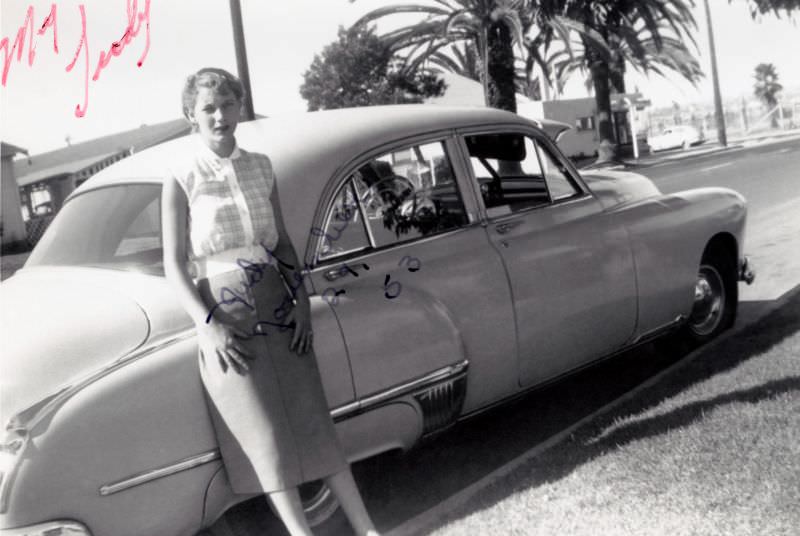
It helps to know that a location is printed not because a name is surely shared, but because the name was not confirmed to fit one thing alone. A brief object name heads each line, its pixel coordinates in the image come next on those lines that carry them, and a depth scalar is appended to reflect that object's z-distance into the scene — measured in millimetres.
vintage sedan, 2742
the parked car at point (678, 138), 46062
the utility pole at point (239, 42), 6793
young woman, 2914
